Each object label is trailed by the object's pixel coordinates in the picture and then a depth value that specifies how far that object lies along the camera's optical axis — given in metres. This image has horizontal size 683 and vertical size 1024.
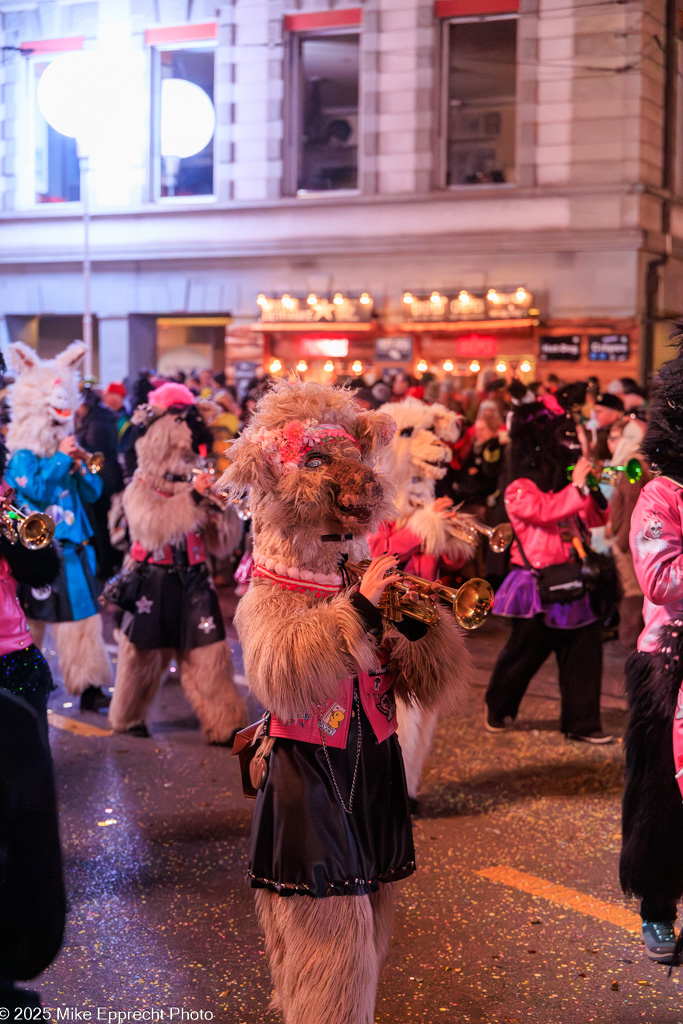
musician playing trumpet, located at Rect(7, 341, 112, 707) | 6.91
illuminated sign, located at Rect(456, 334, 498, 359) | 18.08
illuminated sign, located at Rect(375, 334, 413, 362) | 18.27
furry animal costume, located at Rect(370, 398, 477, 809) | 5.17
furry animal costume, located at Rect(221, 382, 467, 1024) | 3.05
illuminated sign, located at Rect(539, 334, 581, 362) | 16.98
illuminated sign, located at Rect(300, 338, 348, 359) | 19.16
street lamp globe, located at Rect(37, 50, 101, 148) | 17.53
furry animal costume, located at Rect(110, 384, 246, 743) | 6.42
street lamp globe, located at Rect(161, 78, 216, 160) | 18.95
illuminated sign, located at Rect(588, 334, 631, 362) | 16.89
